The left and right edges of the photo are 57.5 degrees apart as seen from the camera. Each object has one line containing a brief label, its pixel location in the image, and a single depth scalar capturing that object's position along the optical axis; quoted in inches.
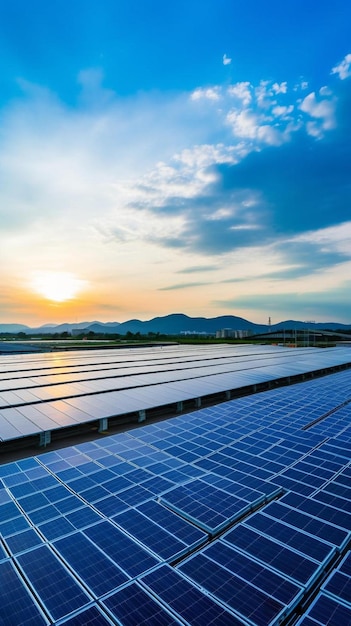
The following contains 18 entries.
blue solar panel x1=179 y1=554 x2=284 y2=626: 207.8
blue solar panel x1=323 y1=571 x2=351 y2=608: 222.8
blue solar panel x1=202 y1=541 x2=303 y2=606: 224.1
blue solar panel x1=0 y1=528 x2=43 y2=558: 271.7
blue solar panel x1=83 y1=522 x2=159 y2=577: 251.3
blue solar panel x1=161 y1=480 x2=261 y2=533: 305.1
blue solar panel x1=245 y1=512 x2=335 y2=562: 266.9
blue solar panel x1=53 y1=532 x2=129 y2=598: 235.5
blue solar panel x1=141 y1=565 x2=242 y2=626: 204.5
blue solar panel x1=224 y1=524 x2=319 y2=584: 244.7
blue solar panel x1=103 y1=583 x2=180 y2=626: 204.1
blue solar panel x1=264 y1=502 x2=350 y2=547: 287.3
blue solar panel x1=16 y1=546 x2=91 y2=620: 217.5
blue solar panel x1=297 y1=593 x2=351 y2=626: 203.5
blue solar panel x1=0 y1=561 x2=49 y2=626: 205.8
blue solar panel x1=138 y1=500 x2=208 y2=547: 282.7
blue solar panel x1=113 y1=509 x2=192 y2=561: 266.7
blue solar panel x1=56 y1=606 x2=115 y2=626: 203.3
